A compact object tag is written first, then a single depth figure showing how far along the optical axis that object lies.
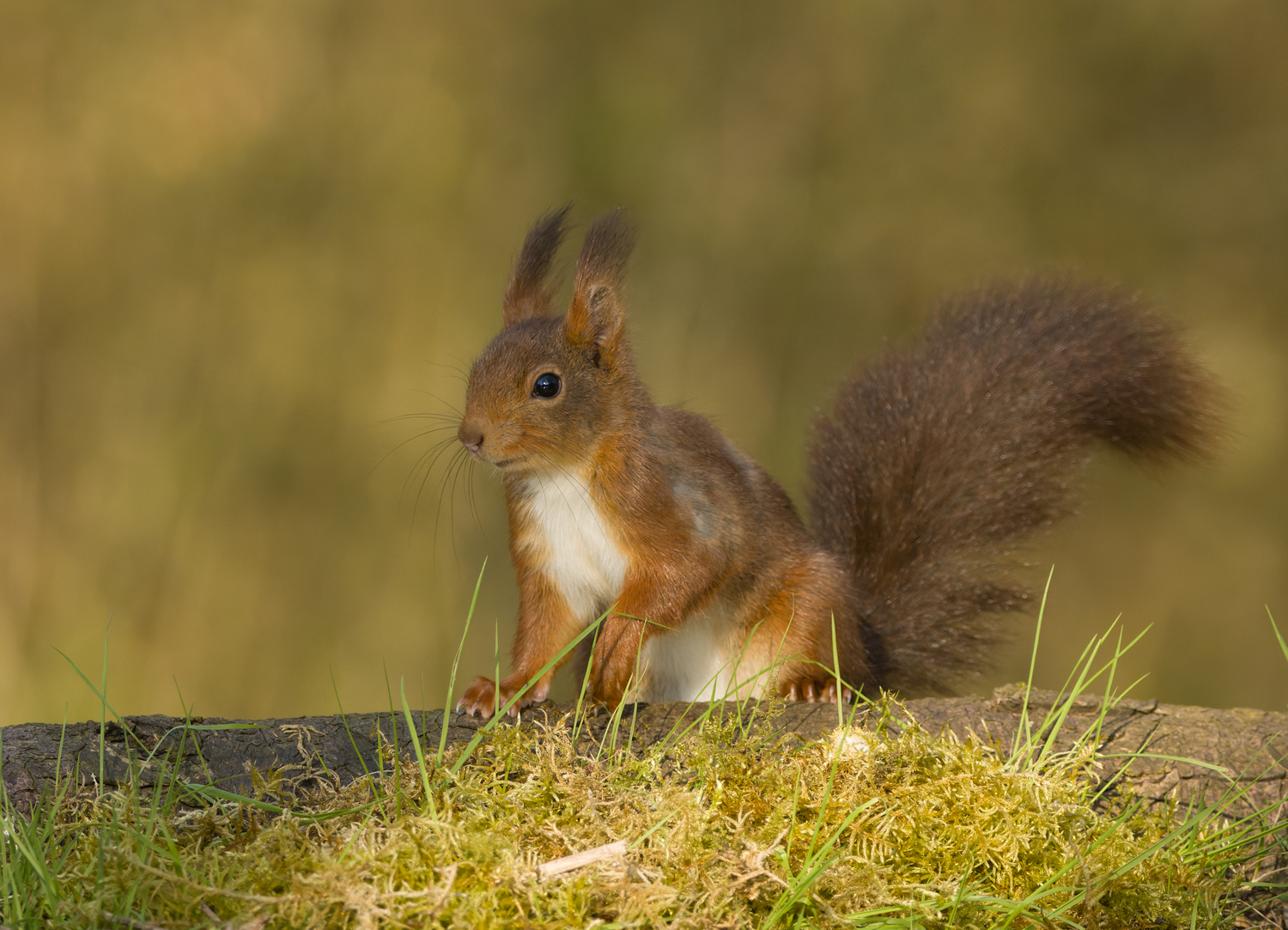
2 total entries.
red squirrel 6.27
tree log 6.20
